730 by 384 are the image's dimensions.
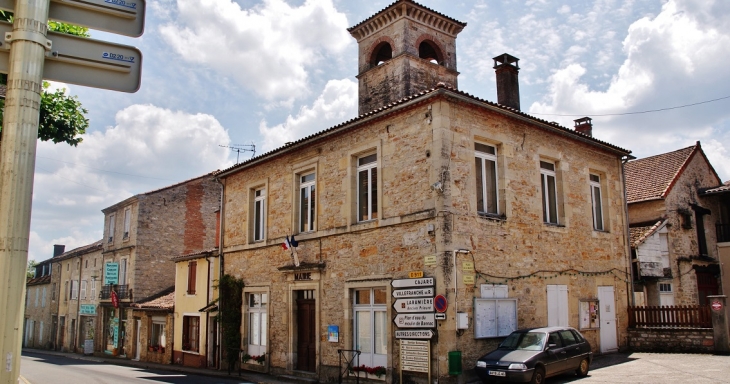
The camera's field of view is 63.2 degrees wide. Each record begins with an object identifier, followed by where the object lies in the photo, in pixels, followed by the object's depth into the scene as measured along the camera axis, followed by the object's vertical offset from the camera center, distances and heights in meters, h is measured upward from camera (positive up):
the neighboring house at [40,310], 42.25 -0.73
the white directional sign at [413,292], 13.28 +0.11
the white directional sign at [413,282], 13.30 +0.33
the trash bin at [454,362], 12.49 -1.37
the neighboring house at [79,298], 35.00 +0.09
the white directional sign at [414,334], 13.03 -0.81
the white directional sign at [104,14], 3.84 +1.88
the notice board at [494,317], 13.55 -0.48
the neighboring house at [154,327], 25.52 -1.29
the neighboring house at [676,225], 20.91 +2.68
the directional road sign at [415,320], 13.15 -0.52
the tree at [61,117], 9.41 +2.94
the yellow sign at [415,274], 13.61 +0.51
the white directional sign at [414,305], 13.24 -0.18
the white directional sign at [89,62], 3.74 +1.53
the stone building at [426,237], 13.54 +1.59
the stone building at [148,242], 31.09 +3.03
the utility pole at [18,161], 3.24 +0.78
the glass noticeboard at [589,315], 16.52 -0.52
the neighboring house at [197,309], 22.22 -0.41
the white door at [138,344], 28.48 -2.14
